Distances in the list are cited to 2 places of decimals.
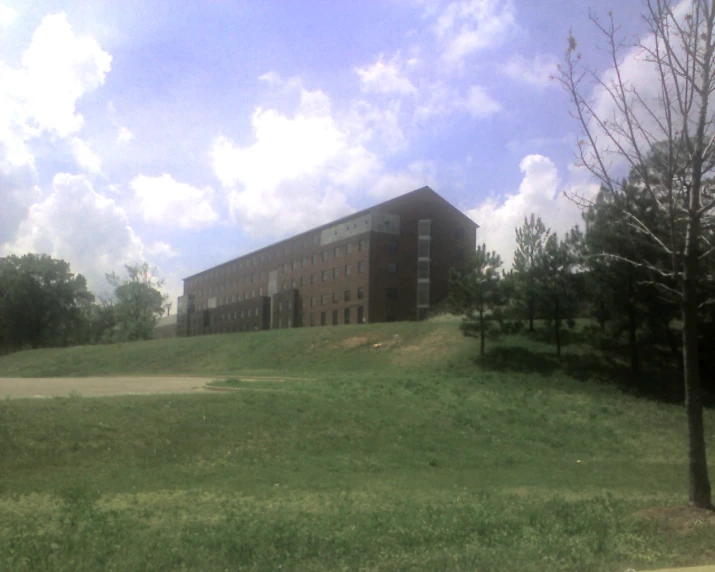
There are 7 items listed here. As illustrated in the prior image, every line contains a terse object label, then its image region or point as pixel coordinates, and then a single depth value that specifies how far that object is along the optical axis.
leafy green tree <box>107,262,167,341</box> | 83.56
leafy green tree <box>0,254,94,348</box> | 82.88
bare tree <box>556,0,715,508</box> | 9.01
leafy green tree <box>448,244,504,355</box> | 36.12
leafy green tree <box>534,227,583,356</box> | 35.72
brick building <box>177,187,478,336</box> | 68.75
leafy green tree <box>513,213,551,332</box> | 36.69
